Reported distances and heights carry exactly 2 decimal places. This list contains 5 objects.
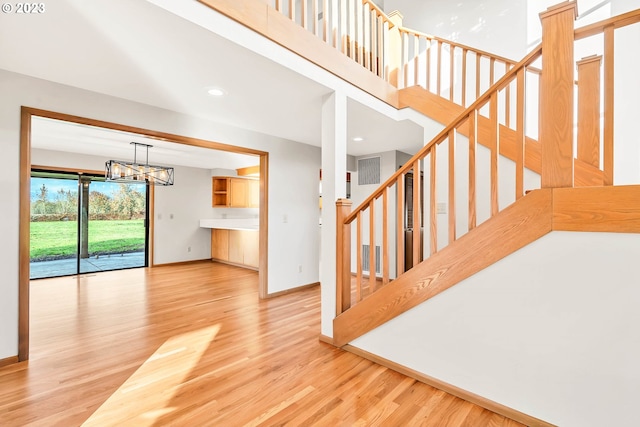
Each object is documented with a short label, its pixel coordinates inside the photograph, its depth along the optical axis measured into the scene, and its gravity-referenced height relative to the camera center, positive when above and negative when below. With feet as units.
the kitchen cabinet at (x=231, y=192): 24.23 +1.61
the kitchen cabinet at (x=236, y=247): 20.43 -2.49
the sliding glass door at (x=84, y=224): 17.93 -0.78
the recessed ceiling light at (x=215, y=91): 8.49 +3.46
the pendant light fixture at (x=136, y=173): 14.70 +2.03
